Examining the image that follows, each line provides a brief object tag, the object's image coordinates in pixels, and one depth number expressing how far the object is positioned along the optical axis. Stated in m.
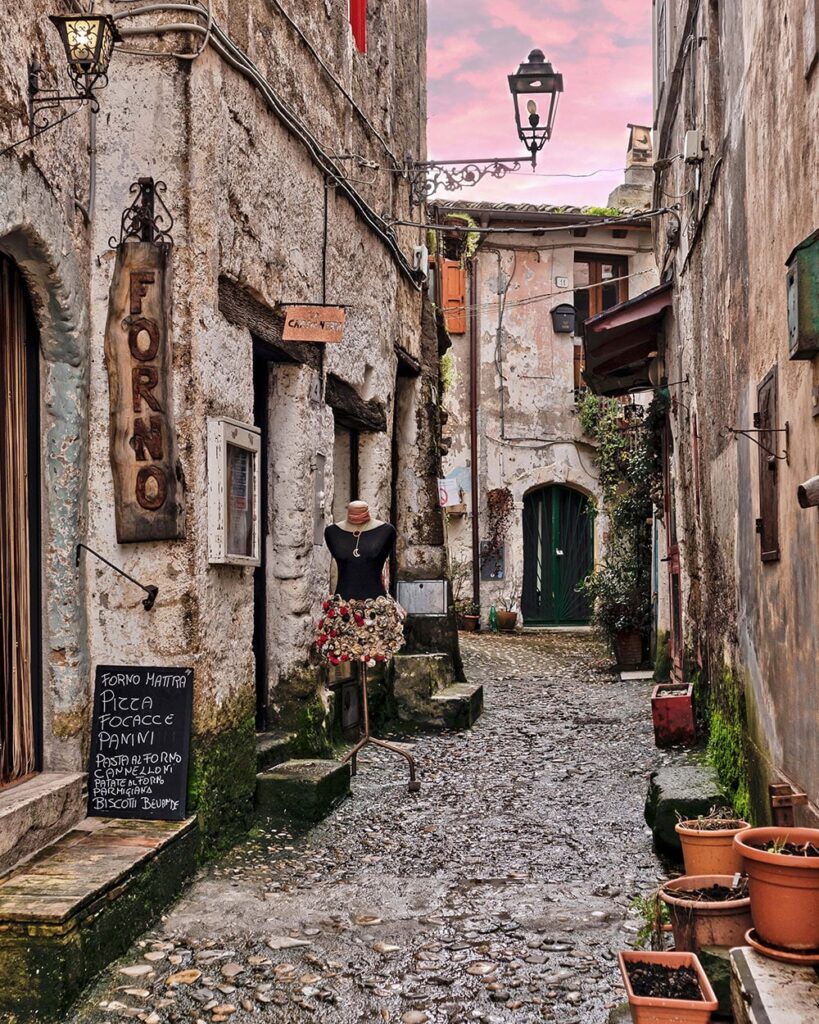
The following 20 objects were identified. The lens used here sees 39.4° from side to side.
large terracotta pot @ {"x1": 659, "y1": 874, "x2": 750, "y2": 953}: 3.52
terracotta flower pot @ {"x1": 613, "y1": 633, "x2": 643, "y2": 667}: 12.17
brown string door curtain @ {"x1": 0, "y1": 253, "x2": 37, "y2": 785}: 4.52
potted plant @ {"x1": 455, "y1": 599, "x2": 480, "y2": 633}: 17.14
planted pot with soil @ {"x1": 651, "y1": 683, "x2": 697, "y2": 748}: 7.45
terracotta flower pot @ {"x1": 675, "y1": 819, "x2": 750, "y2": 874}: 4.03
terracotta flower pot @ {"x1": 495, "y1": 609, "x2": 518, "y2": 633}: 17.06
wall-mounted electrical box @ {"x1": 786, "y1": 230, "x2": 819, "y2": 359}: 3.50
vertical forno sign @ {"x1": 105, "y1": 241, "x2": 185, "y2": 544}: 4.94
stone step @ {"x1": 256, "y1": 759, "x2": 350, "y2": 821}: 5.79
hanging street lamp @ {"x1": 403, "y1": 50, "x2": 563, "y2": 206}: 9.49
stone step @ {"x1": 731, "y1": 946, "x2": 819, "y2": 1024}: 2.87
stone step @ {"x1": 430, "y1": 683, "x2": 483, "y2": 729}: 8.91
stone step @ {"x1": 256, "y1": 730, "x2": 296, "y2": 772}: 6.11
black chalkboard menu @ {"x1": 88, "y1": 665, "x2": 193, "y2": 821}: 4.91
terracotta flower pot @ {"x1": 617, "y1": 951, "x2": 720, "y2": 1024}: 2.95
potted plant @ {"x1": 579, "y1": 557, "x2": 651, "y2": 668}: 12.18
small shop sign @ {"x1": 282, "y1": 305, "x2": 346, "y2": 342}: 6.16
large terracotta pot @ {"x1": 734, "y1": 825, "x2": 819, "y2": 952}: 3.13
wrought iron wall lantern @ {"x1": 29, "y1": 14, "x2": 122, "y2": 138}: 4.26
